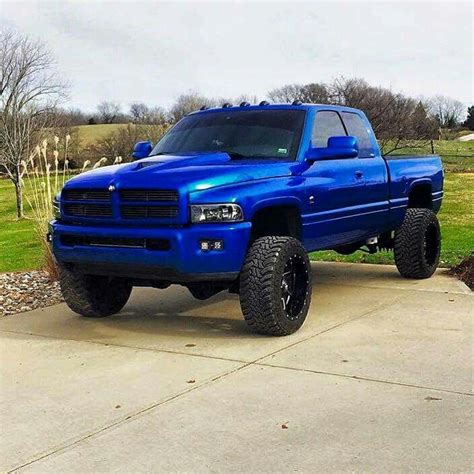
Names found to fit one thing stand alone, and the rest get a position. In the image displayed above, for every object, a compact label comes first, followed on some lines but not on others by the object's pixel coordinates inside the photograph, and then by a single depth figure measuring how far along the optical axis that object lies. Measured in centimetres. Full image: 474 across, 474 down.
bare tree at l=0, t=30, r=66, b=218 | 2858
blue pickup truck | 538
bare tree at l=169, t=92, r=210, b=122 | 3797
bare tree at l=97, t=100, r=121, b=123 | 8436
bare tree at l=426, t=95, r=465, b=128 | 8975
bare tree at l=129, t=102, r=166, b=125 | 4000
